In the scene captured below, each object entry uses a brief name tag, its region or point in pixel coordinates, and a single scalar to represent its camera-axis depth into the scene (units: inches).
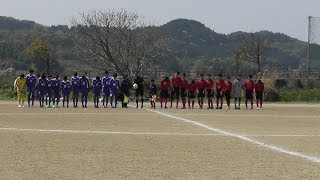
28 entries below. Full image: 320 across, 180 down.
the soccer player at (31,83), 1272.1
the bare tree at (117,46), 2490.2
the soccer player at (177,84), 1307.8
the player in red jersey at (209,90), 1311.4
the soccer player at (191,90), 1307.8
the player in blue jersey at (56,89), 1304.1
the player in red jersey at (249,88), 1301.7
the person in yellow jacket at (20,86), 1272.1
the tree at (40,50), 2908.5
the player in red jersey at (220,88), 1309.1
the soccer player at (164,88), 1315.2
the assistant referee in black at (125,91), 1288.1
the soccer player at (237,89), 1318.9
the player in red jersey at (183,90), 1307.8
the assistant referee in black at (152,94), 1311.6
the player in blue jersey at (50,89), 1294.3
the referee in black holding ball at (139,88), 1299.2
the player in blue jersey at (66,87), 1318.9
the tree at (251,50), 3331.7
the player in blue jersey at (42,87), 1284.4
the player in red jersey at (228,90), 1311.5
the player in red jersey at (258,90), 1302.9
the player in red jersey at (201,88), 1312.7
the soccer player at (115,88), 1275.8
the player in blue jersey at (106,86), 1281.6
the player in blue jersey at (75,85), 1304.1
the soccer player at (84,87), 1300.4
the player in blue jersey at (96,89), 1298.0
